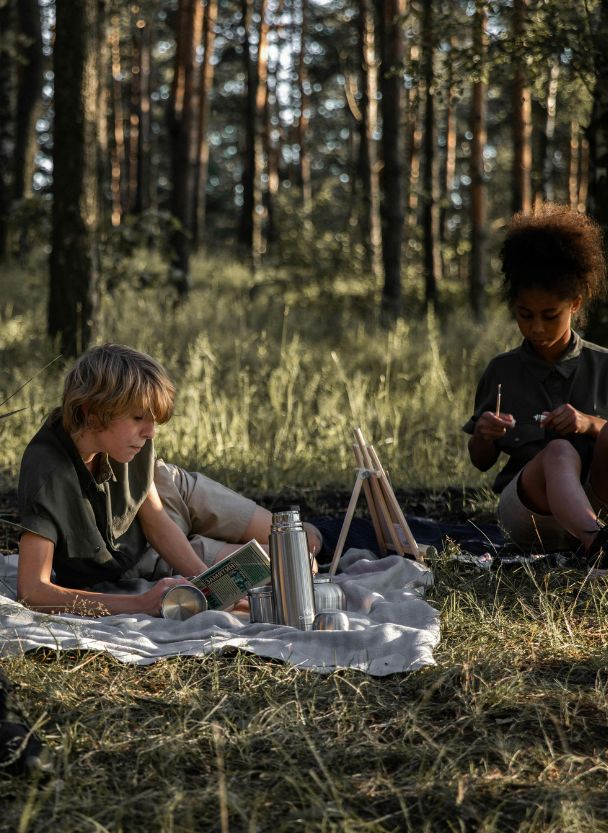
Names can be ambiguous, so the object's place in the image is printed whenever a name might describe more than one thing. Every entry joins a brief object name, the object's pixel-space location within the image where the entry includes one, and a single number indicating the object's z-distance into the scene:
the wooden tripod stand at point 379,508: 4.01
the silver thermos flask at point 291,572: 3.37
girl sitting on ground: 4.06
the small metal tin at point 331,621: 3.38
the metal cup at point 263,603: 3.52
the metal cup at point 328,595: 3.67
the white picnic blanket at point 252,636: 3.14
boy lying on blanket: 3.54
